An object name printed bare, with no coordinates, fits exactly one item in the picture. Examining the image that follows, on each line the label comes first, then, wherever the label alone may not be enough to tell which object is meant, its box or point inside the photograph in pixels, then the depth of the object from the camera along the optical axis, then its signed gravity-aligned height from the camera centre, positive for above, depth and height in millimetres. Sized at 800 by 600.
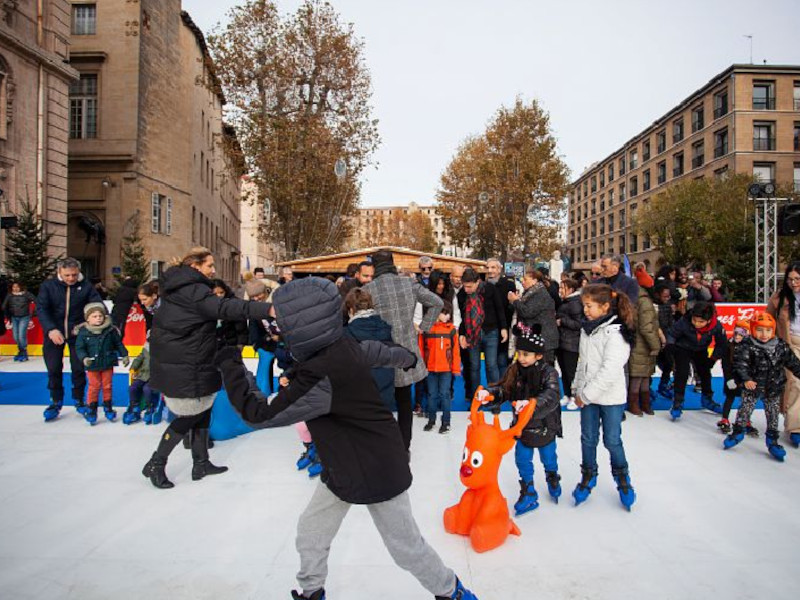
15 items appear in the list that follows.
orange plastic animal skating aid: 3271 -1155
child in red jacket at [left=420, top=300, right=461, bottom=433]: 5828 -581
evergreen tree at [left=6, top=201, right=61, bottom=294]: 14219 +1366
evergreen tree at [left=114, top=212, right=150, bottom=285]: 20906 +1636
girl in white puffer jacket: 3883 -518
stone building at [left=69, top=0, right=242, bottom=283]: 25047 +8538
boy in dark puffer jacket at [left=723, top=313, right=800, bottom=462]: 5086 -522
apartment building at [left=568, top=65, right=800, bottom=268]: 37625 +13747
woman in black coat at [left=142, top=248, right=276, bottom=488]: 4059 -298
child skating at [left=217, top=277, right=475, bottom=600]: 2119 -432
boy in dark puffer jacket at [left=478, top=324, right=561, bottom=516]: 3676 -661
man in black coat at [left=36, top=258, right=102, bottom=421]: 6191 -173
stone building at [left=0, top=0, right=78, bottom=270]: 16797 +6638
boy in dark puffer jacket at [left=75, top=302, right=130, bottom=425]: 6008 -530
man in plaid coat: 4680 +12
